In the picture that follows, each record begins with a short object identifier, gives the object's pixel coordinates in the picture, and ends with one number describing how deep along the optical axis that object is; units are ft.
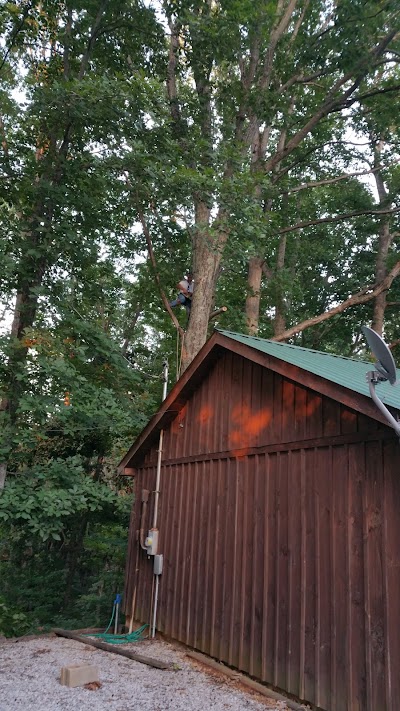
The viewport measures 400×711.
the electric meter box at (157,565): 28.22
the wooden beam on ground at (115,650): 22.67
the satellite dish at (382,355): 13.88
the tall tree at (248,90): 36.73
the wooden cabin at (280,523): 16.76
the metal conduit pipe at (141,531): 30.45
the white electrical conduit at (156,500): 28.14
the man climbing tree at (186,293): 39.65
